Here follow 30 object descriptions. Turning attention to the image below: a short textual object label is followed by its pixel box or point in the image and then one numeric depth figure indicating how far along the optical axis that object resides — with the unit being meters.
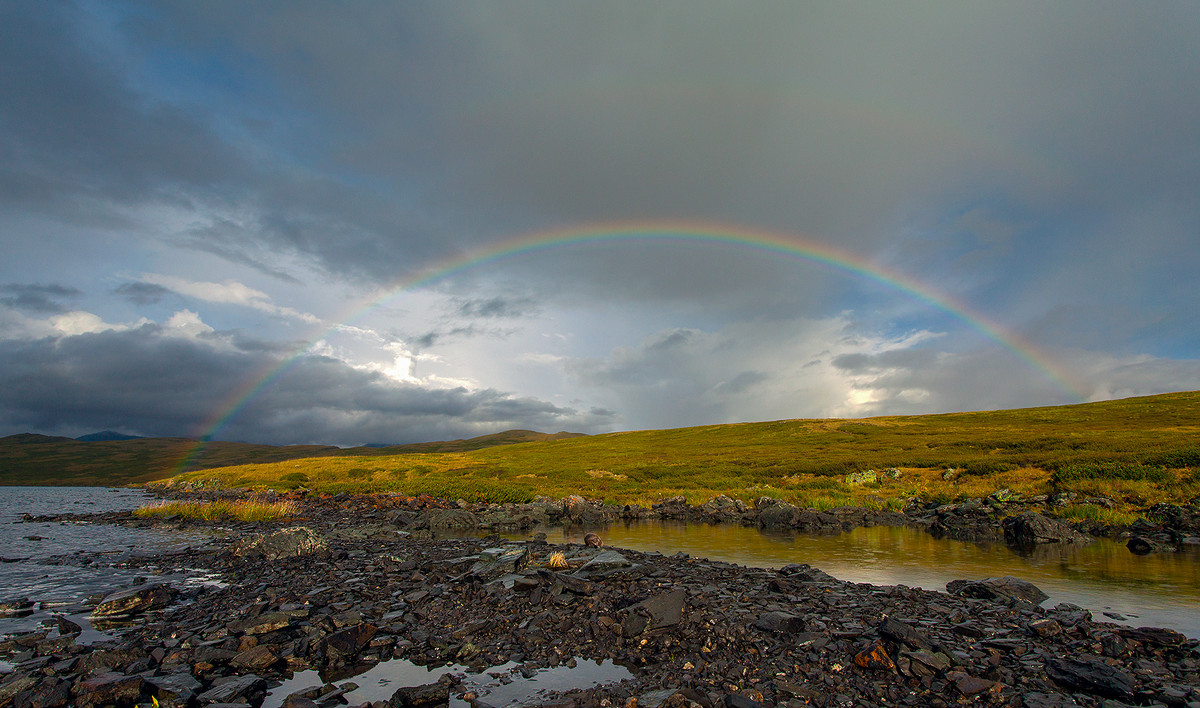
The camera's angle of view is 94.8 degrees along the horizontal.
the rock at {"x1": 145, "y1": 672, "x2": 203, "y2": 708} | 8.20
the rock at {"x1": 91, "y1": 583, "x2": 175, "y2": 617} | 13.05
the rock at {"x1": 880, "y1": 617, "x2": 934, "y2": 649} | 9.20
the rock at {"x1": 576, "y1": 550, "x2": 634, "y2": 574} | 16.03
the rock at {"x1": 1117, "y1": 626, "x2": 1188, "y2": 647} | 9.59
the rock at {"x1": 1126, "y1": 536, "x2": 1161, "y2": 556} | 21.92
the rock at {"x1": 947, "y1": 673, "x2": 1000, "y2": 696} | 7.88
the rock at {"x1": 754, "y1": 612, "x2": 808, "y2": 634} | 10.57
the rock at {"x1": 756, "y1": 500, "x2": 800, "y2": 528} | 31.58
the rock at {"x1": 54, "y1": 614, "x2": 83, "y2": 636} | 11.49
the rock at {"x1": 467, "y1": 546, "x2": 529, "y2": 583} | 15.40
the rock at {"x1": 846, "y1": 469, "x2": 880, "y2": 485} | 48.44
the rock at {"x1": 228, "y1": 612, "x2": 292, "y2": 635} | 11.22
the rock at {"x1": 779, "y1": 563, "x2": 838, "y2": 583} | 15.46
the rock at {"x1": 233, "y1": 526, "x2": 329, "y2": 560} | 20.61
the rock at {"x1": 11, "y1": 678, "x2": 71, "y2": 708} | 7.94
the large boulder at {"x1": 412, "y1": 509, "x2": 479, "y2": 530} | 33.06
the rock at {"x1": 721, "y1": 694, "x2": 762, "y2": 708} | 7.59
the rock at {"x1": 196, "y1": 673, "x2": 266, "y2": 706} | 8.34
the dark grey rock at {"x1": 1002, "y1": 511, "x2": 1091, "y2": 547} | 24.92
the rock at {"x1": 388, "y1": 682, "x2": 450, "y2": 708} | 8.09
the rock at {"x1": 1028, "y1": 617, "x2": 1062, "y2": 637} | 10.32
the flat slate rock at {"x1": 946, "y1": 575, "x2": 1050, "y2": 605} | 13.55
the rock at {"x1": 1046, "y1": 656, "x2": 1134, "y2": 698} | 7.88
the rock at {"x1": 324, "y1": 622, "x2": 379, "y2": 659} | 10.20
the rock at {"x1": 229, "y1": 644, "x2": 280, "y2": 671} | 9.70
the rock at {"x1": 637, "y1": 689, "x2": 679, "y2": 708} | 7.73
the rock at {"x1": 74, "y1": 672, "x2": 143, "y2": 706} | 8.05
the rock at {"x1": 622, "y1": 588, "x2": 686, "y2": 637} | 11.00
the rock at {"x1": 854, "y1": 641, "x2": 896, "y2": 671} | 8.75
